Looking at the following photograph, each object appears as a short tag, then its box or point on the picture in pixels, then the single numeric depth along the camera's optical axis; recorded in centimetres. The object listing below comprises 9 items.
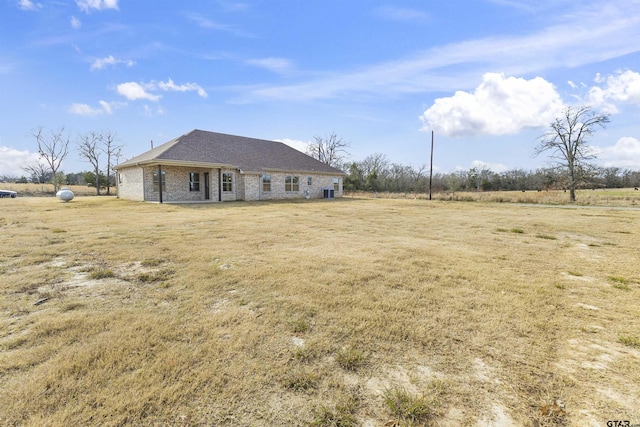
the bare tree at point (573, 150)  2677
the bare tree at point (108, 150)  3631
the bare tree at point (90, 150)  3570
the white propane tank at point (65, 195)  1778
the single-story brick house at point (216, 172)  1756
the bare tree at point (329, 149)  4412
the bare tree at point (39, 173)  3931
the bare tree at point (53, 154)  3563
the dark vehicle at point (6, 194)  2499
